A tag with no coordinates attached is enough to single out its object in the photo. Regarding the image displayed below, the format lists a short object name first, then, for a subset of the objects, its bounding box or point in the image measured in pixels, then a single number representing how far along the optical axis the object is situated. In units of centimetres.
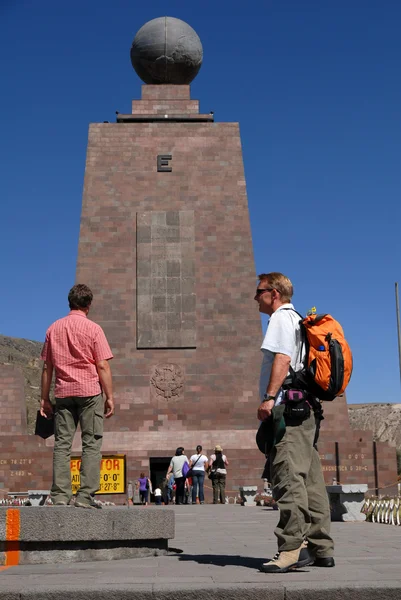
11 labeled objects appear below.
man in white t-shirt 529
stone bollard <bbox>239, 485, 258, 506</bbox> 1754
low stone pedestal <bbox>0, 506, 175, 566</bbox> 580
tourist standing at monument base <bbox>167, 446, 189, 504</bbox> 1830
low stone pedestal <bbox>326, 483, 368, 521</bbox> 1185
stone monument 2258
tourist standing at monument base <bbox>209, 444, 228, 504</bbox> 1862
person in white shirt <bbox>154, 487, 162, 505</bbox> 1958
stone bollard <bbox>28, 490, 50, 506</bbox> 1523
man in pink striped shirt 638
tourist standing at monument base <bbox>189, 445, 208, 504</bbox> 1845
